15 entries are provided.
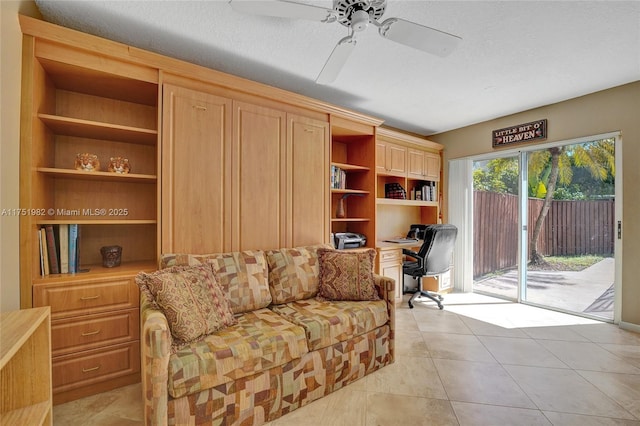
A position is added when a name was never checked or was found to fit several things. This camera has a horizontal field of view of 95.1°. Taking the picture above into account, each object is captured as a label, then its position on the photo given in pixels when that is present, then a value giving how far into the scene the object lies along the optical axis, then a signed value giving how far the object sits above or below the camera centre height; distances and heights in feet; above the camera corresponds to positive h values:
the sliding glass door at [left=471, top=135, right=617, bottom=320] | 10.75 -0.58
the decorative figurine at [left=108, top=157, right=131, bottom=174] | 7.22 +1.15
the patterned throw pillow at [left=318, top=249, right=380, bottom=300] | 7.89 -1.78
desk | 12.01 -2.05
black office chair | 11.75 -1.79
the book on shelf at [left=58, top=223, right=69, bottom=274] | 6.61 -0.75
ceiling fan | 4.77 +3.36
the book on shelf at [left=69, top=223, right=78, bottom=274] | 6.68 -0.83
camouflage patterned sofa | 4.76 -2.58
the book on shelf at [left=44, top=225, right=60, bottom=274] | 6.44 -0.86
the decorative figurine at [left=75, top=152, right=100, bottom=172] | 6.81 +1.15
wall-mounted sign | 11.76 +3.37
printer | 11.21 -1.11
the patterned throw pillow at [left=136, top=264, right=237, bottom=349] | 5.36 -1.74
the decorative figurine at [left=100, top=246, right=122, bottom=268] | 7.30 -1.11
